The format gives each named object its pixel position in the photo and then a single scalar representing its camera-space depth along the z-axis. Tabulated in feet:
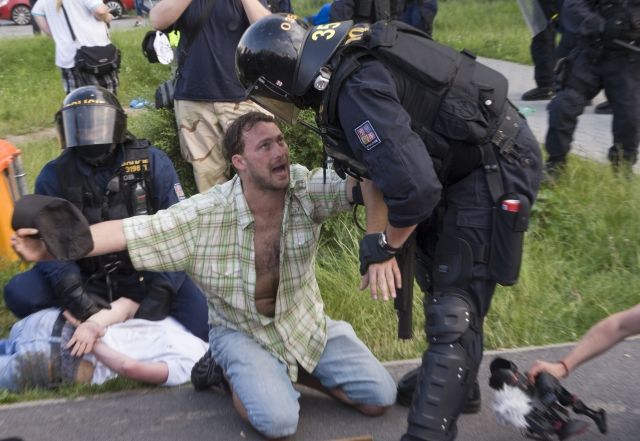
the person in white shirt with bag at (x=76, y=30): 21.53
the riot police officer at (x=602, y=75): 16.94
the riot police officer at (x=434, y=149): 8.52
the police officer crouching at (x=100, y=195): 12.44
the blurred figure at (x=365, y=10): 21.33
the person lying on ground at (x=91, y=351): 11.92
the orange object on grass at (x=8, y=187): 15.33
